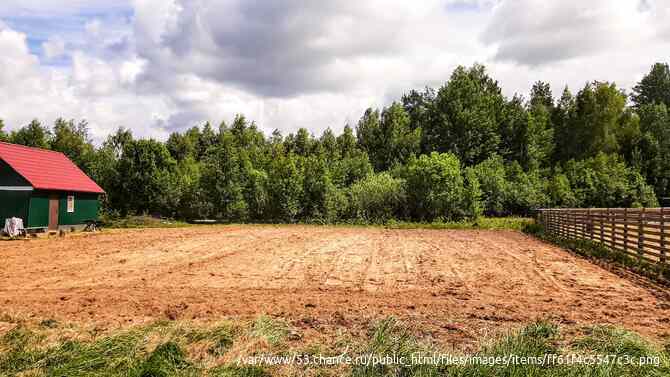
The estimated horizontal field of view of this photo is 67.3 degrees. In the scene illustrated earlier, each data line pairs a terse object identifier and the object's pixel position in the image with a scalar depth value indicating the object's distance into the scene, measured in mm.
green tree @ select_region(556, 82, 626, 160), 55188
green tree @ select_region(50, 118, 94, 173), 47175
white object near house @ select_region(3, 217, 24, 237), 23031
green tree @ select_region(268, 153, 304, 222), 38312
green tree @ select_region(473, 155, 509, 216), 41188
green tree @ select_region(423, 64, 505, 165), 53875
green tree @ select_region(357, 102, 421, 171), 57125
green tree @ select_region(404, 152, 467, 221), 36781
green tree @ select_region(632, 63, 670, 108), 77000
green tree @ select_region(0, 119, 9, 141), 48359
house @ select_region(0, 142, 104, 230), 24562
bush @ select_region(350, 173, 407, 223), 38250
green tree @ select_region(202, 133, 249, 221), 39969
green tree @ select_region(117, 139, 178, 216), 40875
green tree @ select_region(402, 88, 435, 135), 59556
